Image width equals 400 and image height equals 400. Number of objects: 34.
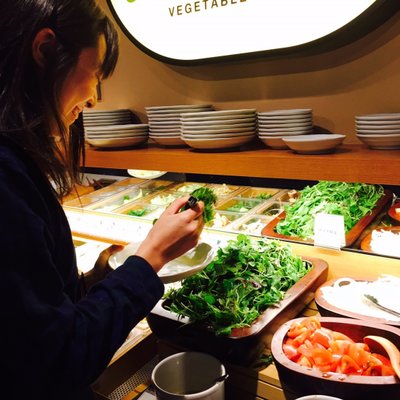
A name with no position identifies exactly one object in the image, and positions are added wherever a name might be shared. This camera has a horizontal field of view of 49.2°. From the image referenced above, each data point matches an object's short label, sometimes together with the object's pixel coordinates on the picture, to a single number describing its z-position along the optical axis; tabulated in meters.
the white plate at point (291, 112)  1.79
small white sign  2.04
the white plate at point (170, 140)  2.12
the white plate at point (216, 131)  1.84
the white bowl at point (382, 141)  1.52
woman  0.90
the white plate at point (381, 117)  1.51
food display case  1.48
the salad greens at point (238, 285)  1.60
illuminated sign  1.70
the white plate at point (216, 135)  1.85
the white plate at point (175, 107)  2.12
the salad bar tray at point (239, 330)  1.50
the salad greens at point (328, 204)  2.38
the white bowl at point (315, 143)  1.59
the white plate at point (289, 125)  1.81
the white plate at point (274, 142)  1.81
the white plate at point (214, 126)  1.84
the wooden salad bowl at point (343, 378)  1.25
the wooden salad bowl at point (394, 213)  2.38
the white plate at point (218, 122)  1.84
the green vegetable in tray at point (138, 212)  3.05
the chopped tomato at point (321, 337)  1.46
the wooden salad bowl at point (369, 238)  2.12
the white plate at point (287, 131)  1.81
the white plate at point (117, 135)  2.24
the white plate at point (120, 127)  2.22
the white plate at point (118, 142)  2.24
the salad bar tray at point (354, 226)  2.23
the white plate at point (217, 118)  1.84
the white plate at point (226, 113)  1.82
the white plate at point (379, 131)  1.51
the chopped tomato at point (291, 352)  1.43
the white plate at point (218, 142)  1.85
